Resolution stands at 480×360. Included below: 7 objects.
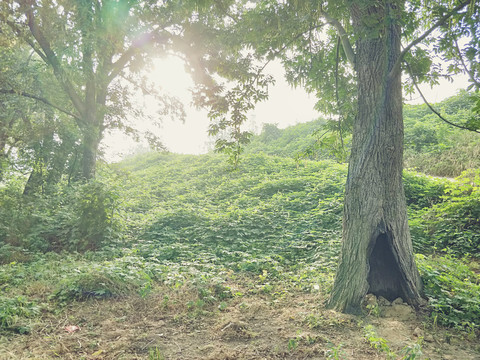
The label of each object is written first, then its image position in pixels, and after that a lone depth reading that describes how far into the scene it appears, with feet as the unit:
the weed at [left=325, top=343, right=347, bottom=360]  8.53
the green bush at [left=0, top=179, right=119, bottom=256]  23.94
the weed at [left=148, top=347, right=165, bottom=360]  9.27
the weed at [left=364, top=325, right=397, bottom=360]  8.84
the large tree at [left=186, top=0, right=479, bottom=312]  12.57
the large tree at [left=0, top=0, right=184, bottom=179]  27.55
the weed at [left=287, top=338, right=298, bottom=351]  9.70
